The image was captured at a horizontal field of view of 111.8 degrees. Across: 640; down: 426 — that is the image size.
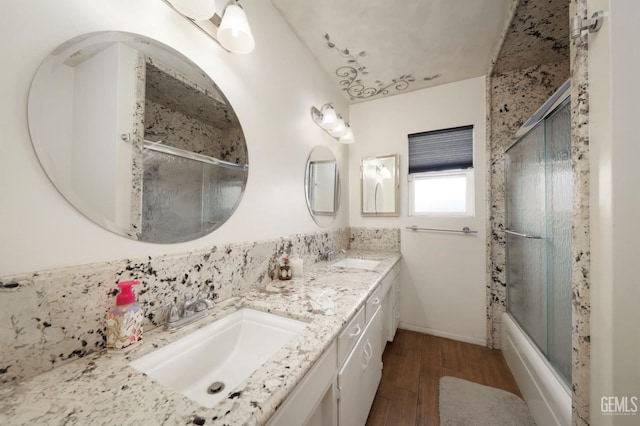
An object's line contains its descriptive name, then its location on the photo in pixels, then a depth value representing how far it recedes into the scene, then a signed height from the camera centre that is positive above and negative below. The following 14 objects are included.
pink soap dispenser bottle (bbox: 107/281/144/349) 0.62 -0.31
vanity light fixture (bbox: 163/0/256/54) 0.78 +0.78
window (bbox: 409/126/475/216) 2.09 +0.46
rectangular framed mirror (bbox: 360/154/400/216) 2.30 +0.35
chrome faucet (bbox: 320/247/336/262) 1.84 -0.33
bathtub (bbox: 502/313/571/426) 1.00 -0.89
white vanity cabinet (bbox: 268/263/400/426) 0.59 -0.61
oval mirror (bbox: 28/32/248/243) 0.57 +0.26
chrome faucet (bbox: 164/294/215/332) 0.75 -0.36
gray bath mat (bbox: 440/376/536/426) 1.27 -1.19
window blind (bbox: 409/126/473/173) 2.09 +0.68
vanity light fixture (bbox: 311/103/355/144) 1.78 +0.81
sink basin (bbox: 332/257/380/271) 1.88 -0.41
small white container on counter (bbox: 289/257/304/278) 1.34 -0.32
